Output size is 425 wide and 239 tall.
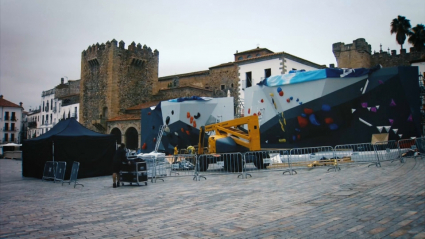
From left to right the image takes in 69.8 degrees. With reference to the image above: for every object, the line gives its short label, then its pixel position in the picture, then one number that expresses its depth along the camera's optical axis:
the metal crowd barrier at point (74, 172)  10.82
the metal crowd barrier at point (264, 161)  13.95
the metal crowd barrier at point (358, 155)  13.89
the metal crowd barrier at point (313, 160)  13.88
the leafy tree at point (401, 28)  41.75
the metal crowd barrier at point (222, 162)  13.43
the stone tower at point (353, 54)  41.16
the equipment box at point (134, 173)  10.29
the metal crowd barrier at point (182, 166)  14.31
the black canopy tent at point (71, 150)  13.22
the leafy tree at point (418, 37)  39.41
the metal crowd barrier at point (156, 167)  12.15
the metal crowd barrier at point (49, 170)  12.55
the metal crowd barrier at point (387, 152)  13.56
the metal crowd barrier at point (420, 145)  14.69
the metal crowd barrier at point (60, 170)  11.98
